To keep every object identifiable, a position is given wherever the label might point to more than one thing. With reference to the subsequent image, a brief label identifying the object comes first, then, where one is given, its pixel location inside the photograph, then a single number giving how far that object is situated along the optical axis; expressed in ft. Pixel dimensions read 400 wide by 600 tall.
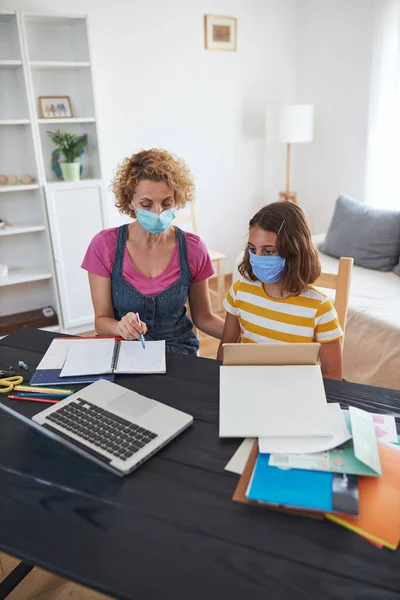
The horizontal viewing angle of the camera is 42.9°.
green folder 2.84
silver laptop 3.10
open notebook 4.17
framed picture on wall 11.71
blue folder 2.67
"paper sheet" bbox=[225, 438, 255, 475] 3.00
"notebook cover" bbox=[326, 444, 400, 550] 2.52
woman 5.16
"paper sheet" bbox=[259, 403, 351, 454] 3.01
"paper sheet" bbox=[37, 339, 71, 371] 4.29
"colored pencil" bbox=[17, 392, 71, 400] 3.87
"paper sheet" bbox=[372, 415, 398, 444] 3.19
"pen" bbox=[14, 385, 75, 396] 3.90
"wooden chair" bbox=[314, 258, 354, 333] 5.11
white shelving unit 9.54
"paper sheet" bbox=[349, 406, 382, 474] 2.86
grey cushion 9.50
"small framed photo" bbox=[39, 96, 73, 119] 10.26
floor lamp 11.62
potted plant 9.97
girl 4.37
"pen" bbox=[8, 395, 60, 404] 3.82
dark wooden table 2.31
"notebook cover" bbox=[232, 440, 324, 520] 2.67
